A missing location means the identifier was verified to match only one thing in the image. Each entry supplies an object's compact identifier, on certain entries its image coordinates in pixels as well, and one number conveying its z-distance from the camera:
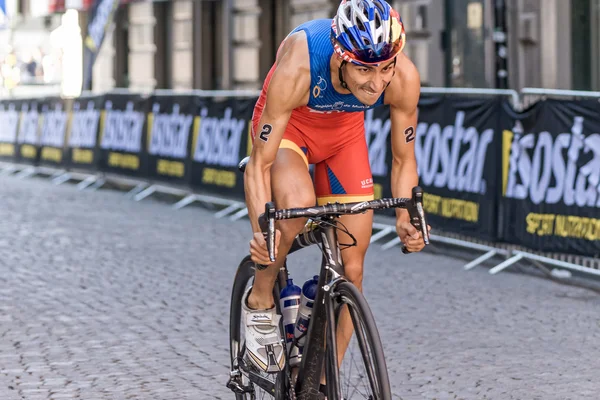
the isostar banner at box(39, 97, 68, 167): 20.55
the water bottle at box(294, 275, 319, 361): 4.98
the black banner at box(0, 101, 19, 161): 22.70
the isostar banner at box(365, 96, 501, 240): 10.73
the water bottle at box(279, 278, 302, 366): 5.22
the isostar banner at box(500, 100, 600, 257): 9.52
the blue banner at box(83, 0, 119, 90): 20.02
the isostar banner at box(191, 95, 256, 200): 14.88
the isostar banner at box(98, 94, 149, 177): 17.56
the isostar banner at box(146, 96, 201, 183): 16.17
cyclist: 4.50
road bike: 4.32
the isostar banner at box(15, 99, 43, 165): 21.70
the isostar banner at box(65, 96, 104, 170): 19.20
